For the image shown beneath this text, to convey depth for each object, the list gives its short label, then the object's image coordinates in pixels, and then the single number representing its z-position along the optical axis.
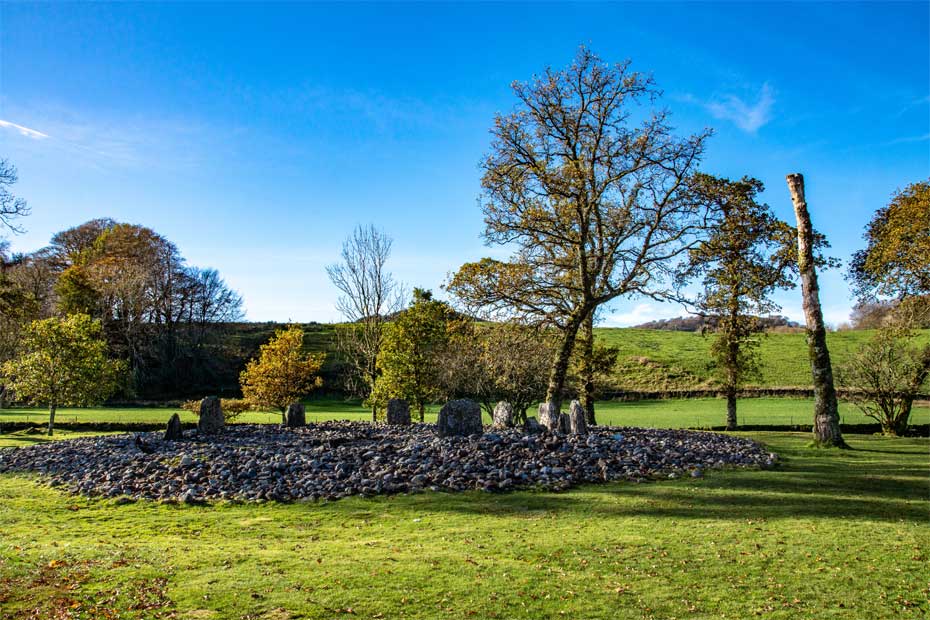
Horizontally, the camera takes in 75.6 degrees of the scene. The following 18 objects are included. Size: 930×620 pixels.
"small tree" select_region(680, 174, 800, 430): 20.56
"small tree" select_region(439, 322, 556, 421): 22.23
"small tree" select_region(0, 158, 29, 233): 18.30
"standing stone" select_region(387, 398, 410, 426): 23.25
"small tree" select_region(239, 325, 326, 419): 30.09
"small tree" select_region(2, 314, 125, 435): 26.75
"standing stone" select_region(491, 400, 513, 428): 18.38
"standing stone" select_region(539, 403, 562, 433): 17.94
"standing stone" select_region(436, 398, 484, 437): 16.39
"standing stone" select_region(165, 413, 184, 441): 19.39
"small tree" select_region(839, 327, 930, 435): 24.28
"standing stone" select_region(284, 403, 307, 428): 23.97
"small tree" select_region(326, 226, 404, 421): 31.47
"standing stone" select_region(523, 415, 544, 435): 16.41
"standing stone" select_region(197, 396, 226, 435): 21.98
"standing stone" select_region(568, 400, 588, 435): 16.78
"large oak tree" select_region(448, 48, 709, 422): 20.30
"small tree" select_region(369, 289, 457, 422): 28.12
